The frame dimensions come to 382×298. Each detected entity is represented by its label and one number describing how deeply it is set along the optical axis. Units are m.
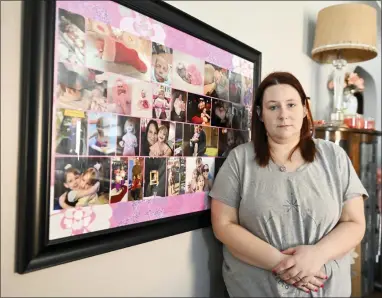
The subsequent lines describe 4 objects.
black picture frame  0.76
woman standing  1.10
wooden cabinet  1.85
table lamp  1.87
